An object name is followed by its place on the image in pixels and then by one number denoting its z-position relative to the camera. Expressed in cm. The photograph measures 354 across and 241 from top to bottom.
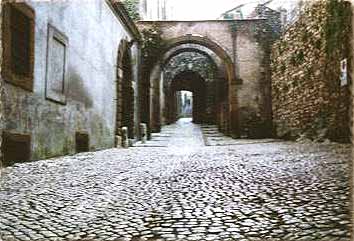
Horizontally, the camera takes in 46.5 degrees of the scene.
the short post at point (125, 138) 1108
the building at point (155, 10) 1783
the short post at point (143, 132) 1278
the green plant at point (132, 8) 1490
